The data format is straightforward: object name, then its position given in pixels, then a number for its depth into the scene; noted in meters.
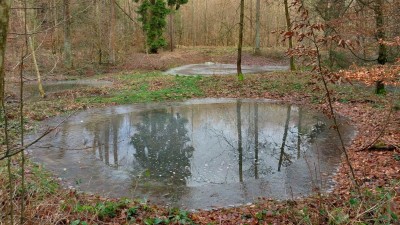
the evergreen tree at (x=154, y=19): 32.97
